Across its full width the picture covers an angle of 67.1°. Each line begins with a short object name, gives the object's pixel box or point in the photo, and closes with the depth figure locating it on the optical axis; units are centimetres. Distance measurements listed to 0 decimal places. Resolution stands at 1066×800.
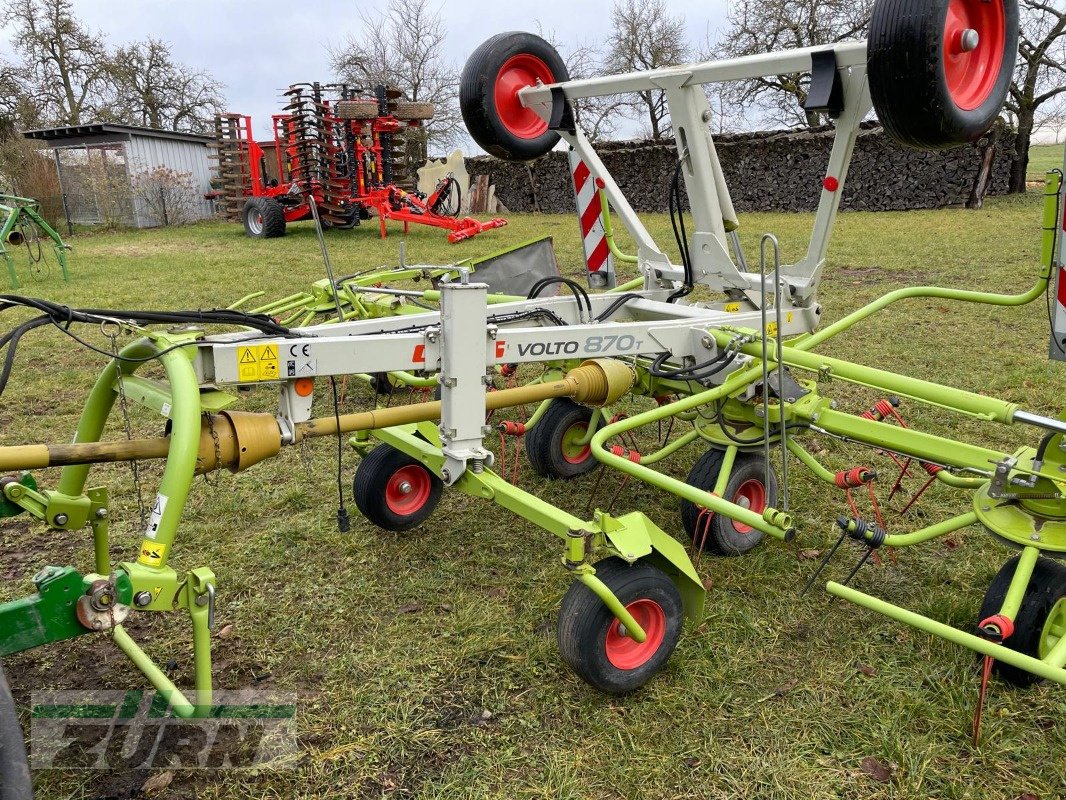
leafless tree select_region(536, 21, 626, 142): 3080
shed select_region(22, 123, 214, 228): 2216
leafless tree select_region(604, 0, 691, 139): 3256
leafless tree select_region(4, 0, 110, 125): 2914
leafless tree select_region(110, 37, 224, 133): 3095
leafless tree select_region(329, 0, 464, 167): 3062
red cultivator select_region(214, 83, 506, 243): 1558
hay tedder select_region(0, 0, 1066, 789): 230
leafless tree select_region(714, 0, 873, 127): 2422
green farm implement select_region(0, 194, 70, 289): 1052
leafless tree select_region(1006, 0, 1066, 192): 1905
